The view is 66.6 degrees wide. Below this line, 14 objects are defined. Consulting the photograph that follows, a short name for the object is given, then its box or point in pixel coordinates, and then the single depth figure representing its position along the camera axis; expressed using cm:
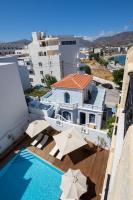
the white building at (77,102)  1538
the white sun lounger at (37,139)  1240
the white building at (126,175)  149
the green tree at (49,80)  2987
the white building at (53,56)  3007
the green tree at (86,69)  4226
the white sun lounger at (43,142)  1209
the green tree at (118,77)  3364
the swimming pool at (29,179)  864
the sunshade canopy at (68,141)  1000
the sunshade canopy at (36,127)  1216
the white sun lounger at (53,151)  1109
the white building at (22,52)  5024
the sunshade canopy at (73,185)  753
